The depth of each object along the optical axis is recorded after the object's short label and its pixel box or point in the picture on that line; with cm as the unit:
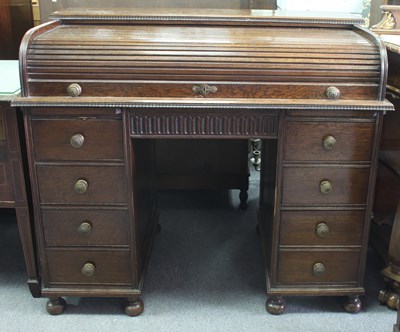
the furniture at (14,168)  168
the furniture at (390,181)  187
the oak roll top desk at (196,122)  158
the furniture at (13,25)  270
